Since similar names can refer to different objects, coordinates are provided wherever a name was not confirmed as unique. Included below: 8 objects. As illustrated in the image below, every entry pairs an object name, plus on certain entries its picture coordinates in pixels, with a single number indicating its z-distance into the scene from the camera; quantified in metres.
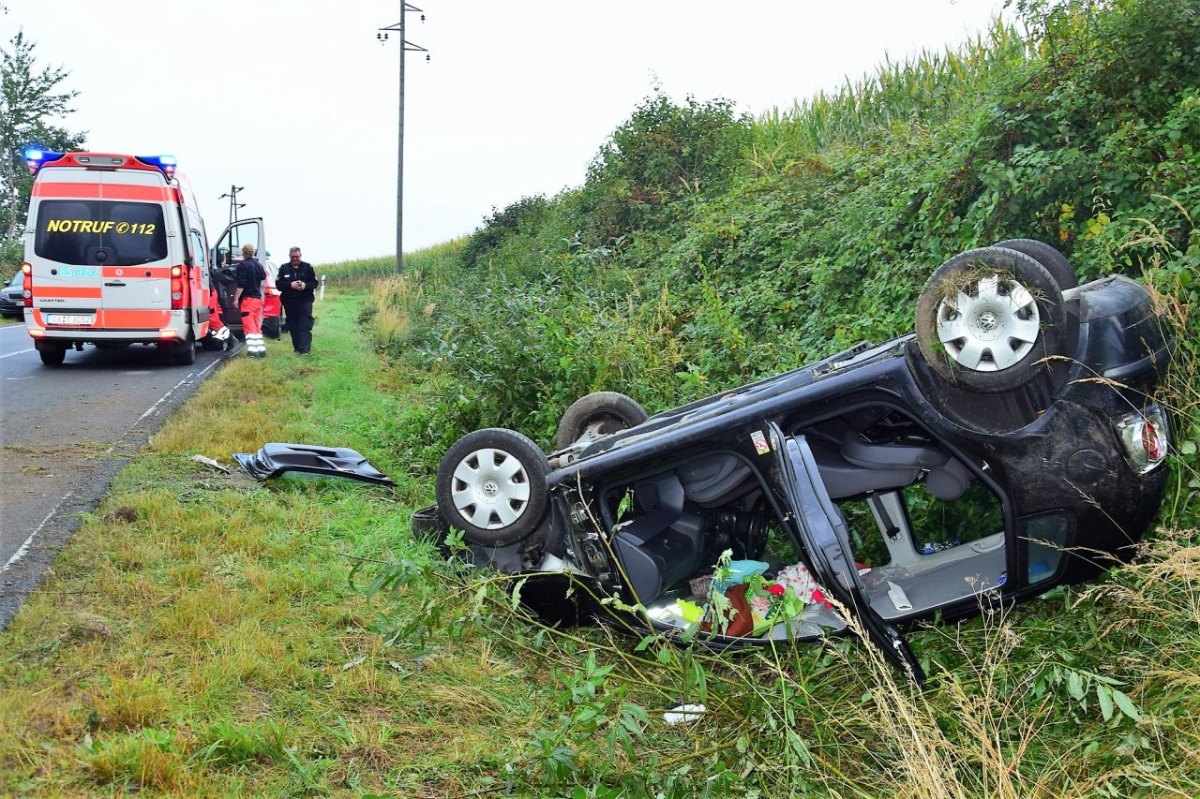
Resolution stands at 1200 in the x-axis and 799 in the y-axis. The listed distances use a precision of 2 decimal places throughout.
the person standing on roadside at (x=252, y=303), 14.95
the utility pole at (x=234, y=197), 52.12
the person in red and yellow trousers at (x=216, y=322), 16.54
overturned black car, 3.59
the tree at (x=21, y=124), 49.78
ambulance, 13.34
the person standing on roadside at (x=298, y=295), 15.02
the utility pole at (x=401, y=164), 32.41
